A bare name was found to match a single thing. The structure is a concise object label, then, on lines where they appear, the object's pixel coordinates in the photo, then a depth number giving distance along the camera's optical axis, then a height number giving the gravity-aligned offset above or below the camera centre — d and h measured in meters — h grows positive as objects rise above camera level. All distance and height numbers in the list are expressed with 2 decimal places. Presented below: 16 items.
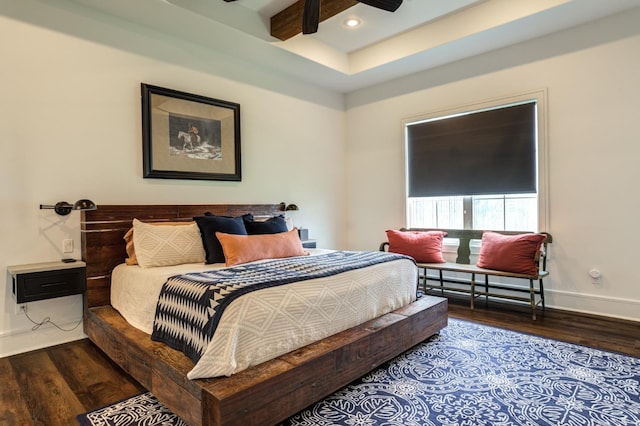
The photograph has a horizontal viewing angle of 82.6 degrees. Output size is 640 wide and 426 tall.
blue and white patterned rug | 1.90 -1.09
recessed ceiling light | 3.95 +2.06
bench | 3.64 -0.81
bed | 1.63 -0.81
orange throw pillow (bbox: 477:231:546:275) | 3.56 -0.46
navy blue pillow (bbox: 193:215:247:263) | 3.12 -0.17
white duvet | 1.75 -0.59
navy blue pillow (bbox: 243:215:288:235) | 3.60 -0.16
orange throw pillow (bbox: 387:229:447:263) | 4.30 -0.44
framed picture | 3.49 +0.79
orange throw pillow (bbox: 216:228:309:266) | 2.98 -0.31
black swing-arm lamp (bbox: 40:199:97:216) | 2.81 +0.06
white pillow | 2.91 -0.26
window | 3.97 +0.49
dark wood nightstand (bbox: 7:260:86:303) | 2.62 -0.49
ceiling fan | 2.72 +1.54
